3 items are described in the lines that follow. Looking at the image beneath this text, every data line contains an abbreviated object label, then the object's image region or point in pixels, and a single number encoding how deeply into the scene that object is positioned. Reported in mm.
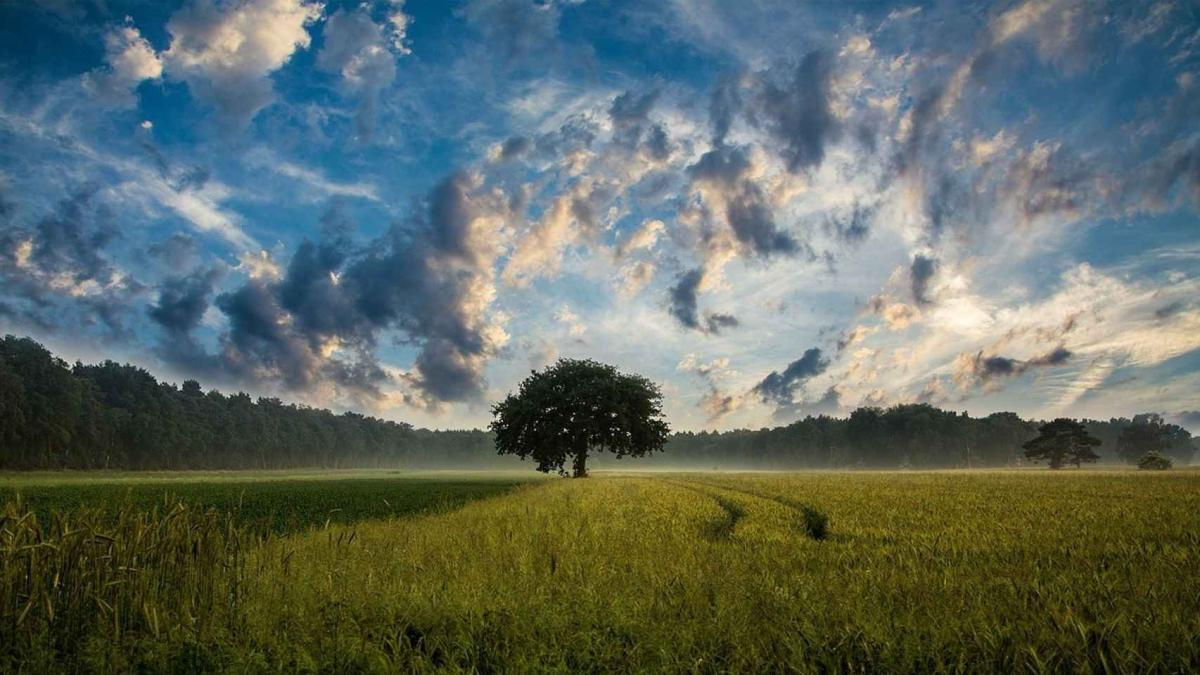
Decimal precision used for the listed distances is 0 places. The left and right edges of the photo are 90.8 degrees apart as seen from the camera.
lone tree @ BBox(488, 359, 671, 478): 60781
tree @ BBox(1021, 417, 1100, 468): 103250
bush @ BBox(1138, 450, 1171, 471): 74375
